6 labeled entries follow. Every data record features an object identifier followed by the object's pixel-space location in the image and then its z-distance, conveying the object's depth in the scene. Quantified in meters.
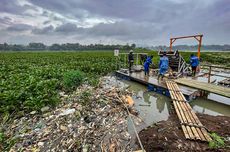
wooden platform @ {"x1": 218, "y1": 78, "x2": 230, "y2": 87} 7.64
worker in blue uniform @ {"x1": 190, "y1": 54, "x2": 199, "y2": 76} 8.41
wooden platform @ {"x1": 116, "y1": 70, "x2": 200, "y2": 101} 5.84
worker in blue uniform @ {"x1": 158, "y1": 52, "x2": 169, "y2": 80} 7.30
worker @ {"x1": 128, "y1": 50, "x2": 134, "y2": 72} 9.70
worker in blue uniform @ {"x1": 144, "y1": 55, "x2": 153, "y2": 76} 8.31
